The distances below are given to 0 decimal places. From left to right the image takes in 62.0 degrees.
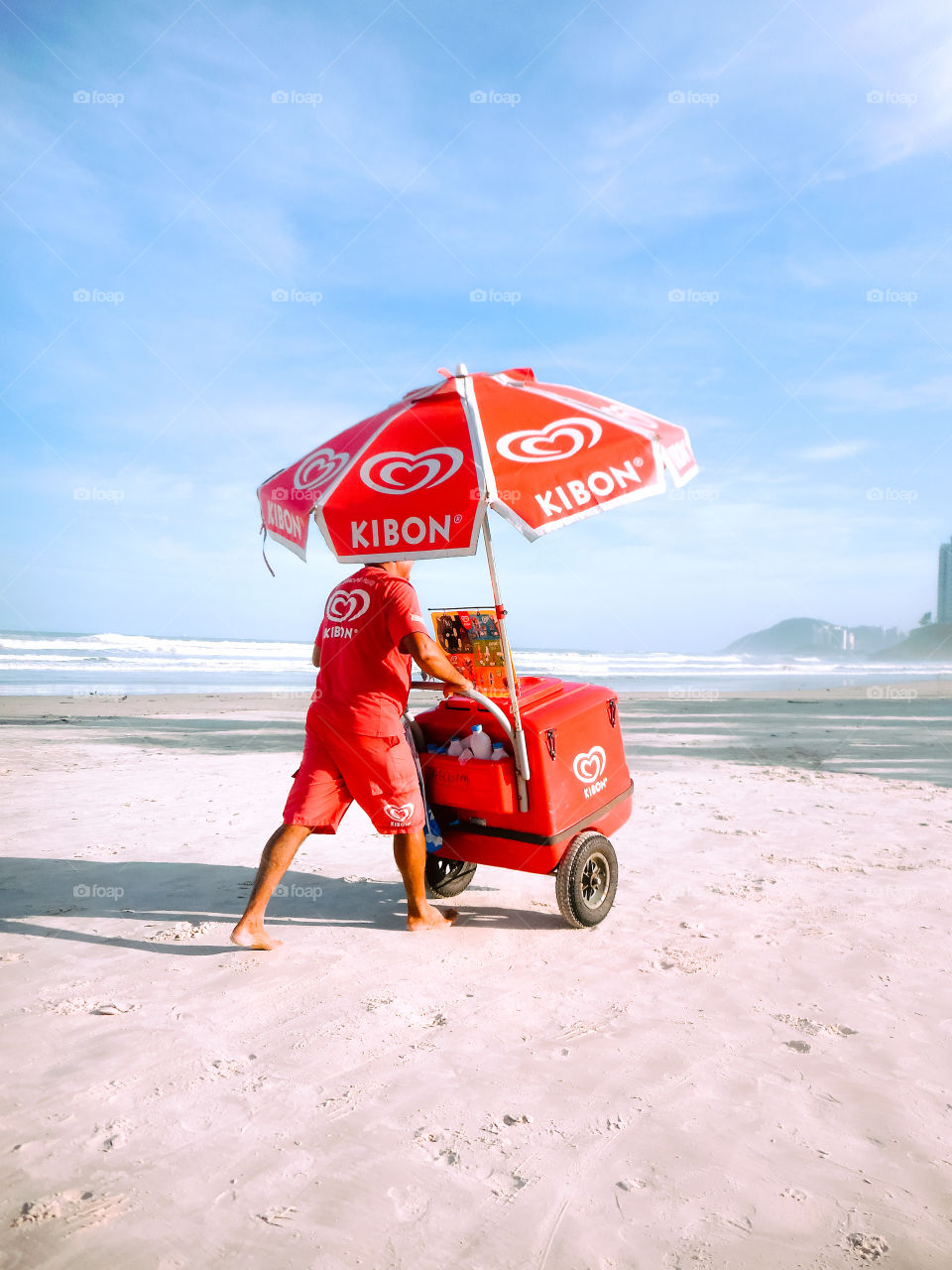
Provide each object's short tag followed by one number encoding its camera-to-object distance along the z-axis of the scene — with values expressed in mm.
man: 3787
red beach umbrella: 3412
